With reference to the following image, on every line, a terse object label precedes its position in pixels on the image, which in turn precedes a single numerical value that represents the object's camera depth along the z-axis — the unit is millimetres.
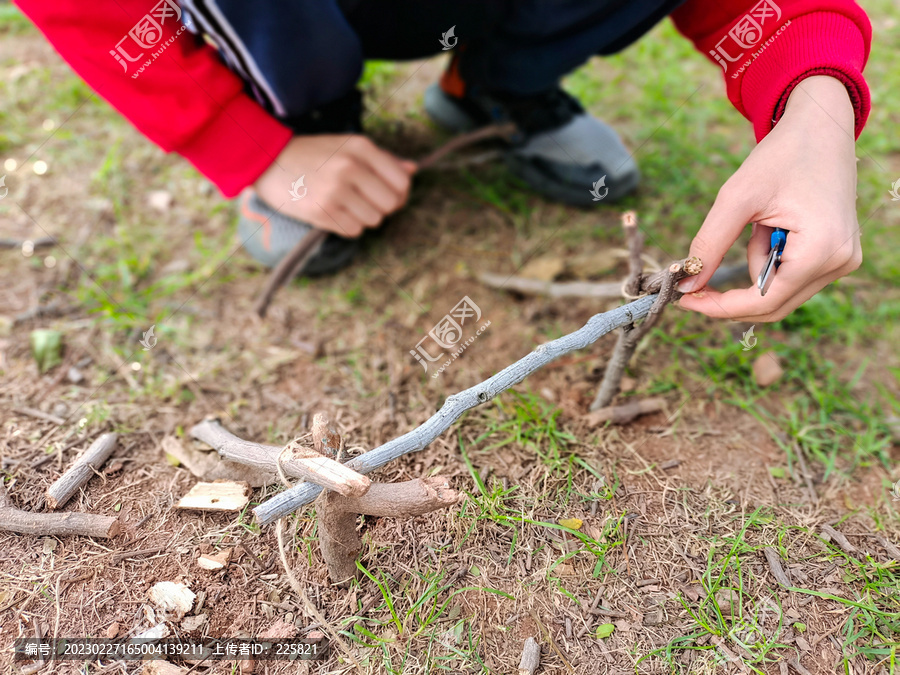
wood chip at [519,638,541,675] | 458
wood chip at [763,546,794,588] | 494
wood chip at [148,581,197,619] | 475
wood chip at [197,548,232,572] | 492
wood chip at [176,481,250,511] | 516
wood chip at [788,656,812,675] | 462
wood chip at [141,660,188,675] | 455
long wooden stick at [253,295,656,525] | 429
